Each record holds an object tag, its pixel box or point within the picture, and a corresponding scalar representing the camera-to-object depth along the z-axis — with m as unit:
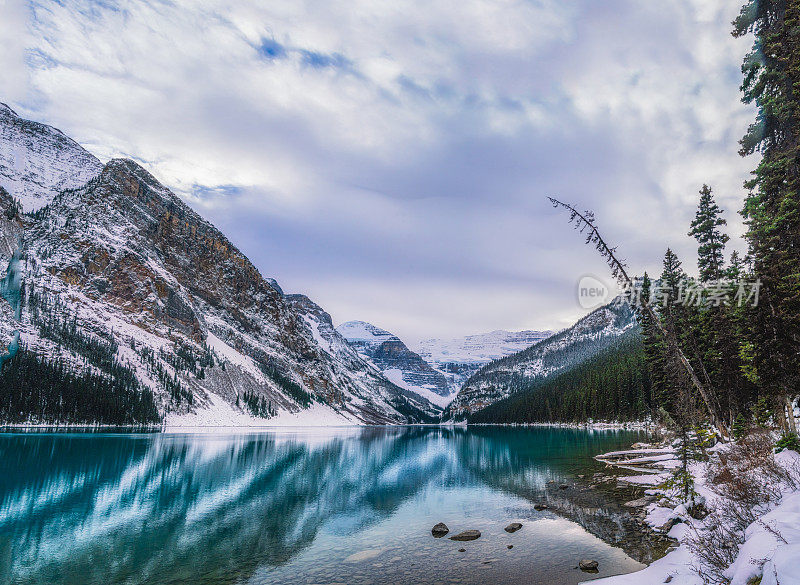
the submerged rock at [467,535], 18.09
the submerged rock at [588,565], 13.40
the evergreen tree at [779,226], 17.30
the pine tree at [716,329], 29.20
